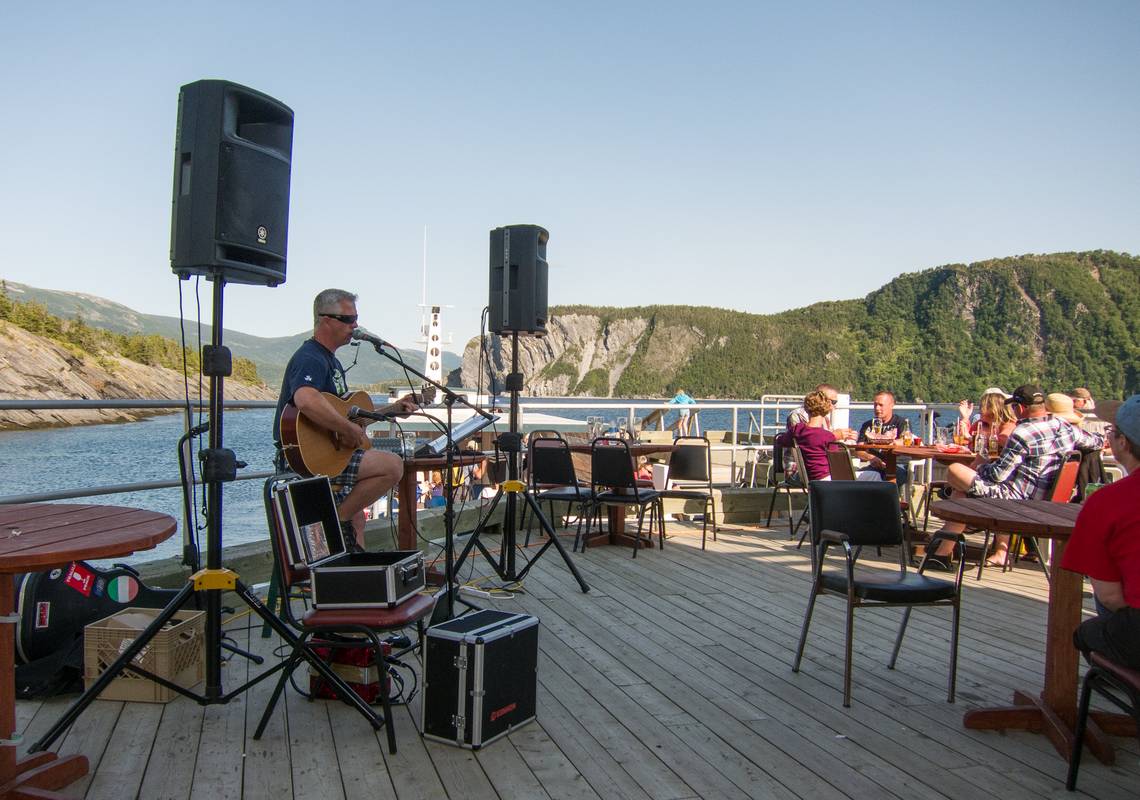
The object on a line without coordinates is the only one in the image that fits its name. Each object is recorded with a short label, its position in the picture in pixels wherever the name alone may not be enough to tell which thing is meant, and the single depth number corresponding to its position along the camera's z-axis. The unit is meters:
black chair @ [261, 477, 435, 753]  2.63
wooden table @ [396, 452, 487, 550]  4.88
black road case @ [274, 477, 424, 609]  2.76
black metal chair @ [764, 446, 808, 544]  6.51
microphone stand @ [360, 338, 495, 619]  3.54
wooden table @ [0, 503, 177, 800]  1.98
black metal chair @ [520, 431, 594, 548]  6.23
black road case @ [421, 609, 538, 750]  2.59
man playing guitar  3.52
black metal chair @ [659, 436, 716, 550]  7.23
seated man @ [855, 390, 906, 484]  7.23
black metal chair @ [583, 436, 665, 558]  6.09
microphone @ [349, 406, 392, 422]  3.67
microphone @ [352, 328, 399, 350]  3.53
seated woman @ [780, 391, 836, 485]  6.42
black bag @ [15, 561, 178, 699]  3.01
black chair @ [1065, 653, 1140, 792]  2.14
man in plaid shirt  5.24
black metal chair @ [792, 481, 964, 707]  3.14
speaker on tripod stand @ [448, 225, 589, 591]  4.89
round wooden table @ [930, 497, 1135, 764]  2.81
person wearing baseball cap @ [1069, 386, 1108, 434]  8.10
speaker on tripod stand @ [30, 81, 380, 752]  2.79
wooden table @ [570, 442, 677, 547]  6.46
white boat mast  39.07
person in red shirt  2.13
